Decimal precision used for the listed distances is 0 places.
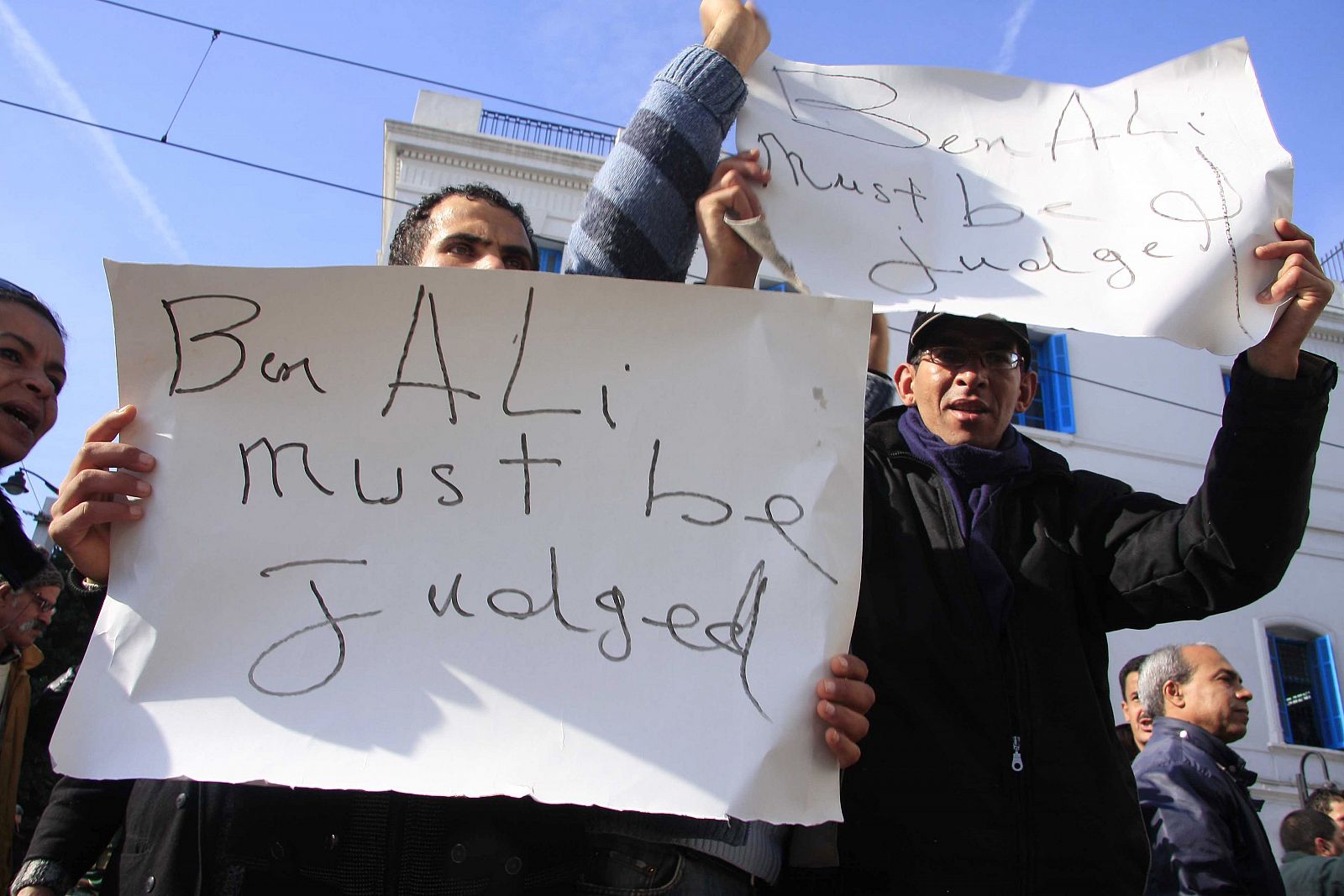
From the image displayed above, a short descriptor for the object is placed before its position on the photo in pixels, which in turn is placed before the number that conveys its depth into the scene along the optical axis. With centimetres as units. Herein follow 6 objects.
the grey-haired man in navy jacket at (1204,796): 290
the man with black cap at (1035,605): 157
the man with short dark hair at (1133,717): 394
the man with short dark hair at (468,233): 195
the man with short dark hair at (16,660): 260
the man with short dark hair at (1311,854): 424
